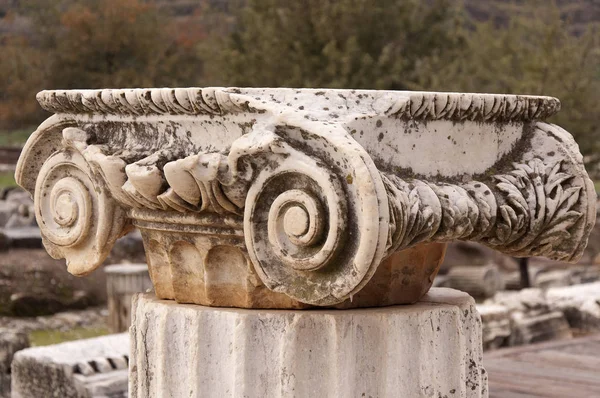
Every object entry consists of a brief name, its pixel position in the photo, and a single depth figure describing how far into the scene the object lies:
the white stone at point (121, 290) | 8.55
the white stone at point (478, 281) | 11.56
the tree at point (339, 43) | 15.38
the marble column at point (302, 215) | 1.98
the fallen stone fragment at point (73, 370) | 4.05
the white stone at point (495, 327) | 5.45
